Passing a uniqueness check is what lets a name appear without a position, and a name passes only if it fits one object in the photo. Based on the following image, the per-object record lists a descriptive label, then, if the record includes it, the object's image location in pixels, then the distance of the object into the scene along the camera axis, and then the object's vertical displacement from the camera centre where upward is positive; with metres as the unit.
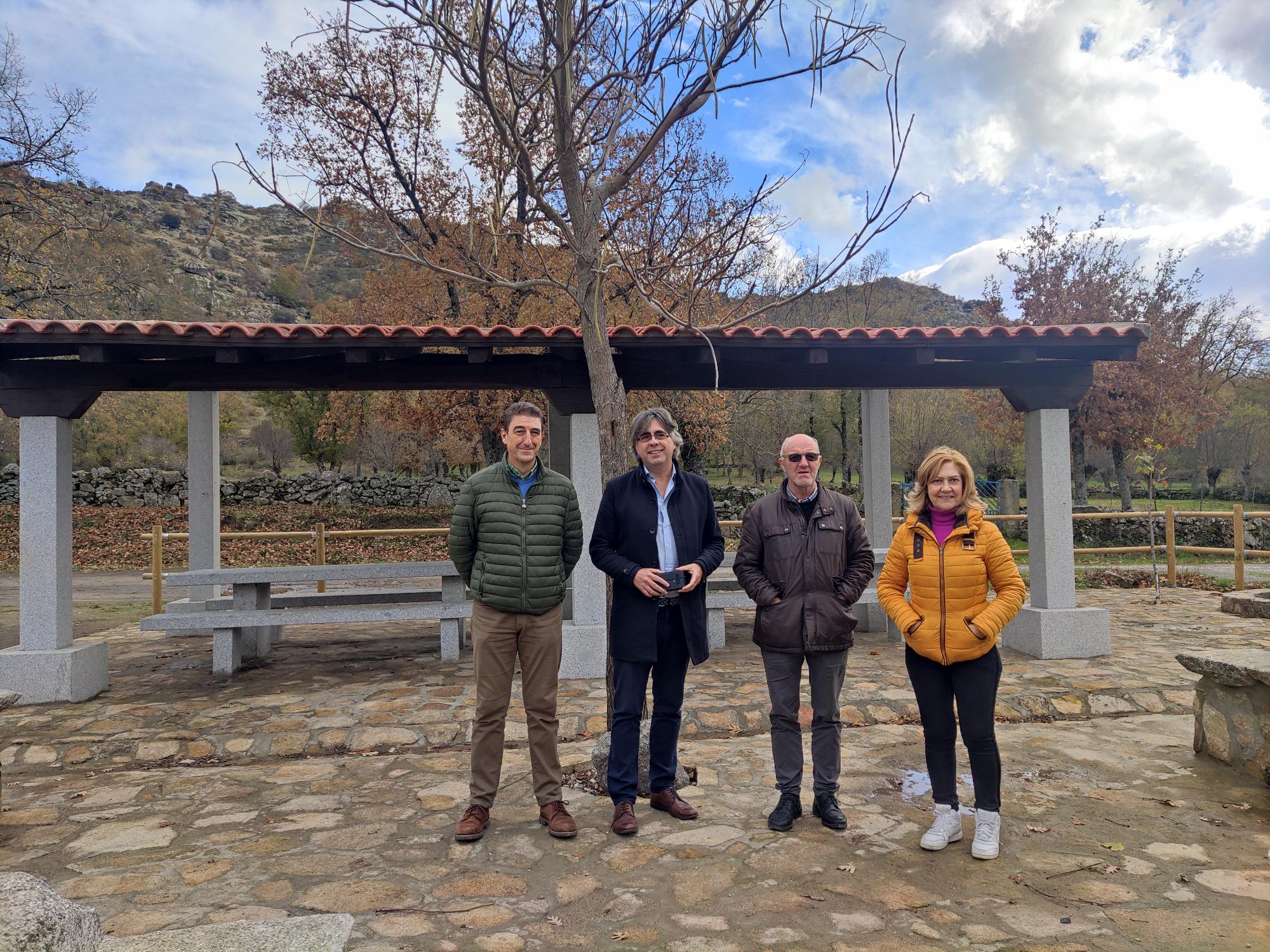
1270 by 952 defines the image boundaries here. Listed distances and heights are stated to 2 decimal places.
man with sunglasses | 3.26 -0.44
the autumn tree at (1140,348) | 19.14 +3.63
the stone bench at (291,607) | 6.18 -0.90
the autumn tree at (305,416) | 24.14 +2.60
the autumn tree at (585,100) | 3.87 +2.06
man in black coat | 3.29 -0.34
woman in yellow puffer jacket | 2.98 -0.48
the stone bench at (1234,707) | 3.88 -1.14
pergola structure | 5.46 +0.96
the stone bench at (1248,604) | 6.86 -1.06
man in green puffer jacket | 3.26 -0.39
